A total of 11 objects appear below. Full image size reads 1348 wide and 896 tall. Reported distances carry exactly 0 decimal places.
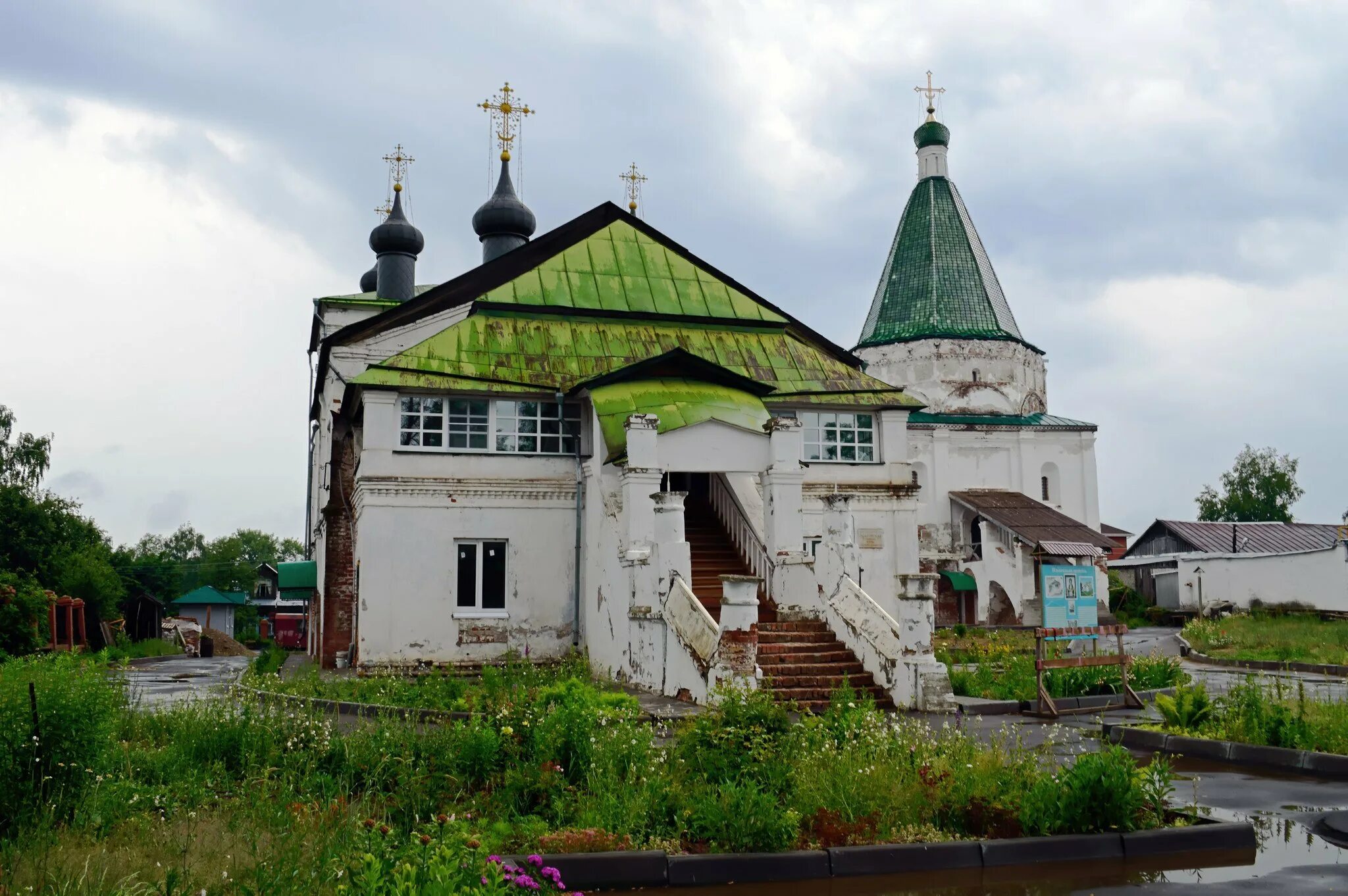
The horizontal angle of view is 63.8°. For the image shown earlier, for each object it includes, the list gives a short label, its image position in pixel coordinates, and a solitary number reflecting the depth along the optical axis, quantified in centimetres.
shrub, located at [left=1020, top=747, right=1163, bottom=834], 707
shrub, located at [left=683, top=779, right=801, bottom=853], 665
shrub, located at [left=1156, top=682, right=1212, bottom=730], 1114
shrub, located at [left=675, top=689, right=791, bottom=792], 762
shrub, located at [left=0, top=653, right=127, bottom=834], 649
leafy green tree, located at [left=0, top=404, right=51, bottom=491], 4847
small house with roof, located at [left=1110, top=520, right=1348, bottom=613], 3625
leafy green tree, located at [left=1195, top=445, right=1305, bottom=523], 6856
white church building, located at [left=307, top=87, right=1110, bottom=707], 1571
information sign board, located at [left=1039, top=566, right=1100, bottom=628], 2034
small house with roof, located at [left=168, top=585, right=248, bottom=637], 5572
